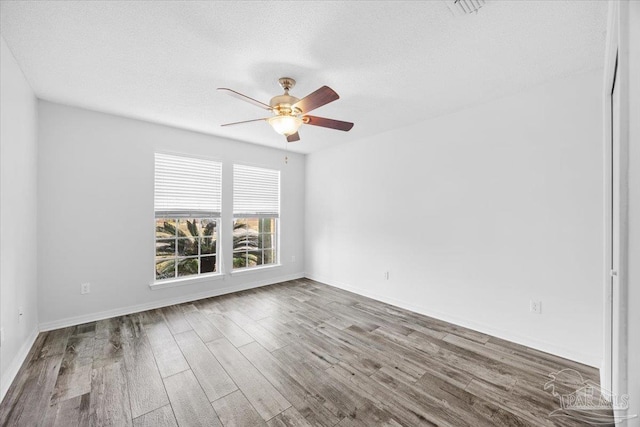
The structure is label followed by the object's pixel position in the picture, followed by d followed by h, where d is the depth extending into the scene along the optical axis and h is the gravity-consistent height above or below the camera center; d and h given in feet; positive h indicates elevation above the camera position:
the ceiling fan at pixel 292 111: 7.29 +3.04
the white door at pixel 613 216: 5.84 -0.04
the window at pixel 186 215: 12.86 -0.14
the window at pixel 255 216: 15.47 -0.20
